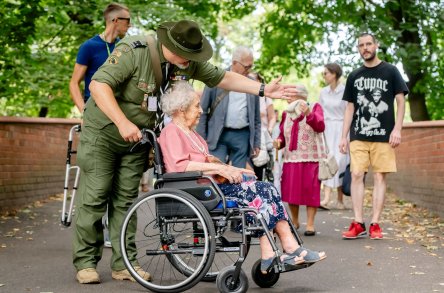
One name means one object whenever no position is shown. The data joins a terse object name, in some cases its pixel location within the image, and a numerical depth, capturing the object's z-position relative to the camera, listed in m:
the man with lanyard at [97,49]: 8.28
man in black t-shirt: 9.79
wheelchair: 6.00
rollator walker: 8.91
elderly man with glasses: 9.91
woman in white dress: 13.40
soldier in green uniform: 6.41
